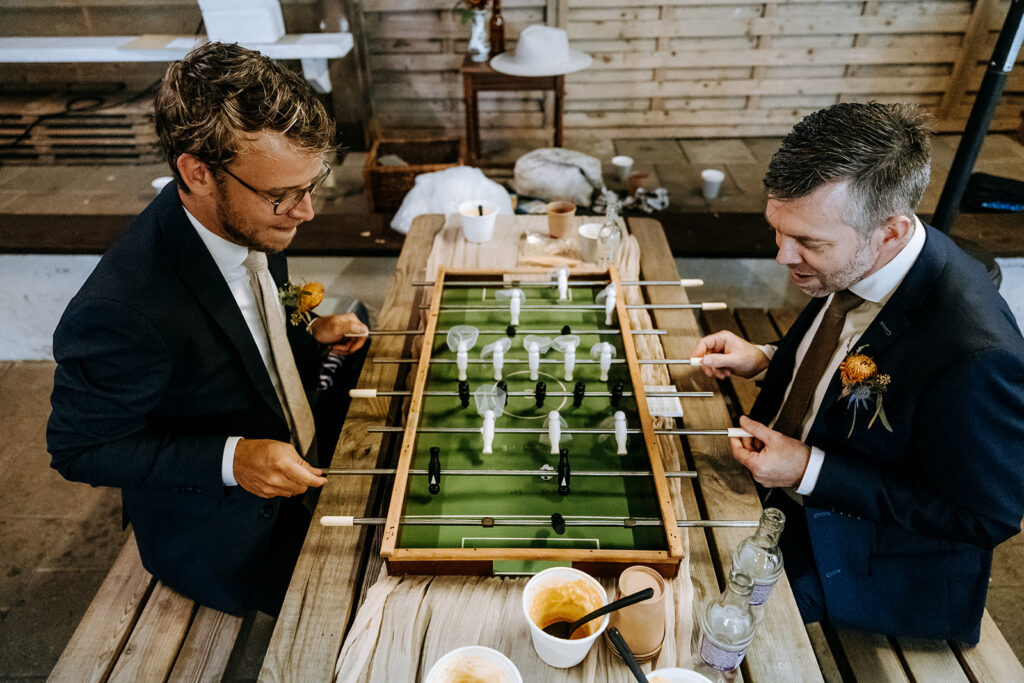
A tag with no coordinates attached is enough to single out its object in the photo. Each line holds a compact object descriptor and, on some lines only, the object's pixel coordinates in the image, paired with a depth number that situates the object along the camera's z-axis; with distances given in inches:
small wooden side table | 187.9
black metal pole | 101.9
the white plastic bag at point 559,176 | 175.2
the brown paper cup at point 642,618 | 56.6
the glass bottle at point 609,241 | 112.1
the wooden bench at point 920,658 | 70.9
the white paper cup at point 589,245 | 114.7
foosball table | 66.7
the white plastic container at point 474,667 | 53.0
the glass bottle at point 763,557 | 62.6
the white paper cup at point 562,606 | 56.1
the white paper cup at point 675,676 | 52.5
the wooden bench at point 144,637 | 72.2
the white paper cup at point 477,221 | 119.3
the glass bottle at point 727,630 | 57.4
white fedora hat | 154.9
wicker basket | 172.7
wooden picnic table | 61.0
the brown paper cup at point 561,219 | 119.3
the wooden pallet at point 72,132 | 213.6
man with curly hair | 69.1
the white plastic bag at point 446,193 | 155.1
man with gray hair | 67.2
